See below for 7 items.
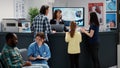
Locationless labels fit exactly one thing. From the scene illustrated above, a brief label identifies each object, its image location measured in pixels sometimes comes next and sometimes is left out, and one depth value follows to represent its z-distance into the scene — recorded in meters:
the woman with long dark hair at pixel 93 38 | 6.84
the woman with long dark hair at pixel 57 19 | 7.77
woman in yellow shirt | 6.78
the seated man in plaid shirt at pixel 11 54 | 4.59
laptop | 7.18
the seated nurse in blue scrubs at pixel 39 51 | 5.74
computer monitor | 11.44
